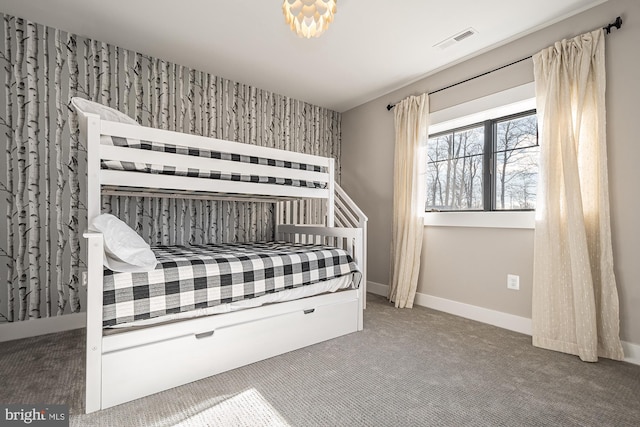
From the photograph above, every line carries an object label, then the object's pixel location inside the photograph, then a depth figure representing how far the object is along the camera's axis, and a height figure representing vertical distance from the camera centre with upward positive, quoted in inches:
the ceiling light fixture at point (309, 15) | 66.9 +42.6
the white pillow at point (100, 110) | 69.9 +23.5
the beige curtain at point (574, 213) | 75.4 +0.4
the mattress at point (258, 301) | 58.9 -19.5
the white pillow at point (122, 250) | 55.9 -6.3
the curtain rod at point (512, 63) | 76.2 +45.3
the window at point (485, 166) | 99.7 +16.7
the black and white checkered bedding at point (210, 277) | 56.2 -13.2
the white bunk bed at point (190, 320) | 54.7 -22.8
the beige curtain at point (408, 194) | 118.9 +7.7
